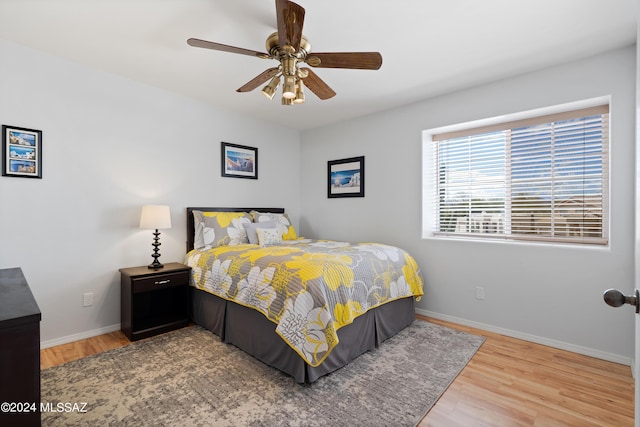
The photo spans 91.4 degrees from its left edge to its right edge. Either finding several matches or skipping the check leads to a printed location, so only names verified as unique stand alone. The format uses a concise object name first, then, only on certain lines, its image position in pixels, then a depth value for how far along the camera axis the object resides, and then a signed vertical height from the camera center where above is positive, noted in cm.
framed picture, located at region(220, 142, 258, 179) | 396 +68
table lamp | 296 -6
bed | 208 -64
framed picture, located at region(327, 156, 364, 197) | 412 +49
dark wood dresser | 106 -54
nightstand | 281 -88
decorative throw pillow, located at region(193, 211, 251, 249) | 345 -19
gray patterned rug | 178 -116
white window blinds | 269 +34
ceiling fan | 177 +101
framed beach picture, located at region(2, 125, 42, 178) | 249 +49
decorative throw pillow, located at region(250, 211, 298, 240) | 397 -10
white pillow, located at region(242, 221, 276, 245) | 363 -21
